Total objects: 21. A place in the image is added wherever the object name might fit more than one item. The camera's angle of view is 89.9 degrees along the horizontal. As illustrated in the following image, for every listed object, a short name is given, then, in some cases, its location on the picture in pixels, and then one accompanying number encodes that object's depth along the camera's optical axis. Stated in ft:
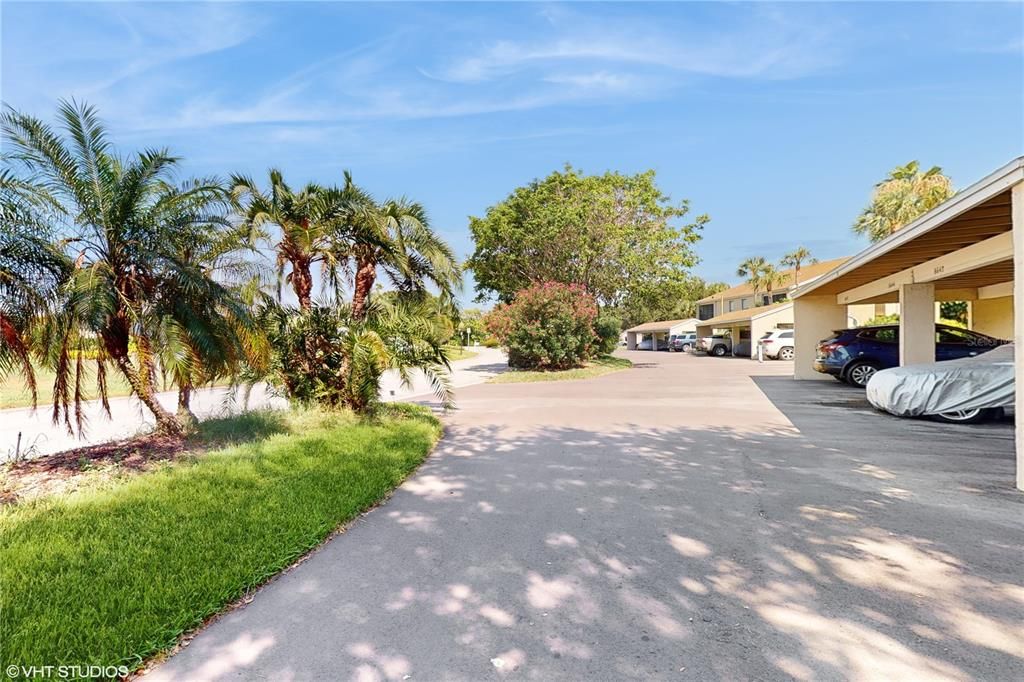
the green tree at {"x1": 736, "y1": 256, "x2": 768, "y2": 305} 156.52
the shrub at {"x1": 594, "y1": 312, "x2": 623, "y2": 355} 83.41
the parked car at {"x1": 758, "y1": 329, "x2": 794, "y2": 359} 92.22
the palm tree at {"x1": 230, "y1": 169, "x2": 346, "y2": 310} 27.27
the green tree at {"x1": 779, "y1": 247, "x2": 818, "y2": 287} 151.23
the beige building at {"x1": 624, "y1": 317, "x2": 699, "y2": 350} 161.27
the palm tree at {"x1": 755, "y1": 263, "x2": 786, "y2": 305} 147.13
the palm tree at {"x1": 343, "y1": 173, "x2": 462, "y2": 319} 28.86
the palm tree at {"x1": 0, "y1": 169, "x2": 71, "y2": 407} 17.75
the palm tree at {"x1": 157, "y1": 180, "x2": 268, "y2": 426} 20.07
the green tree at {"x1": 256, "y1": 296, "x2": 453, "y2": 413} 26.94
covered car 26.40
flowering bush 68.13
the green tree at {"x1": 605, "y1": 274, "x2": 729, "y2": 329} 95.45
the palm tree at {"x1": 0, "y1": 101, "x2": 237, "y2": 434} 19.03
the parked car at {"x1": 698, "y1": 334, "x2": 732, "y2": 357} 116.57
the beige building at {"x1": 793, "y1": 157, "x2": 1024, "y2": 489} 17.11
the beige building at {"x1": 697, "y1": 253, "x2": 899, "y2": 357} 101.14
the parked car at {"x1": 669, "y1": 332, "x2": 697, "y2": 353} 146.79
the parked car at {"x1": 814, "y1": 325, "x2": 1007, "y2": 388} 39.99
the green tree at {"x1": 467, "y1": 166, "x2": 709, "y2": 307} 81.35
